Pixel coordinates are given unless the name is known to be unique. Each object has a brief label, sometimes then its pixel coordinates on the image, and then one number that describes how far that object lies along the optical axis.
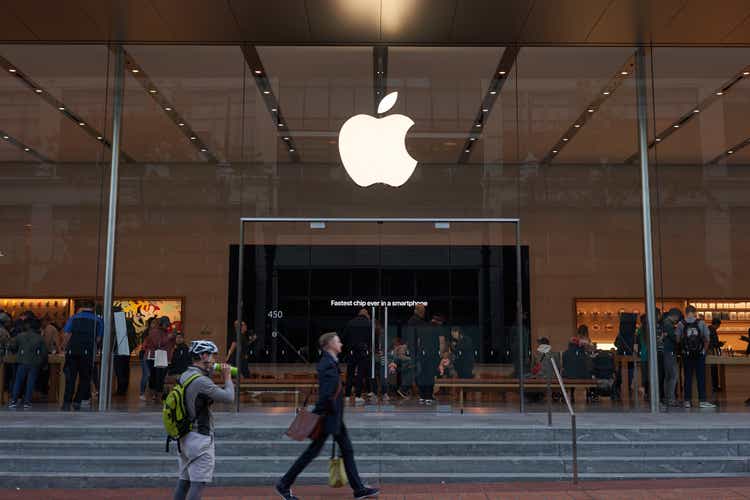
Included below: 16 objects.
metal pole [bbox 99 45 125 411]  11.55
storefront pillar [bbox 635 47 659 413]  11.71
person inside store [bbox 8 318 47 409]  11.47
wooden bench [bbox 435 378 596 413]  11.26
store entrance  11.34
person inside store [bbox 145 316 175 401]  11.82
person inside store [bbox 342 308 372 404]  11.34
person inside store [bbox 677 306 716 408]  11.48
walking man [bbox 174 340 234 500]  5.23
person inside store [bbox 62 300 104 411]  11.36
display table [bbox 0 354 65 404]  11.62
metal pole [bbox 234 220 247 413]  11.06
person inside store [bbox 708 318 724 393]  12.48
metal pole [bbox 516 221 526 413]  11.29
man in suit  6.39
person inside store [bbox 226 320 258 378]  11.41
